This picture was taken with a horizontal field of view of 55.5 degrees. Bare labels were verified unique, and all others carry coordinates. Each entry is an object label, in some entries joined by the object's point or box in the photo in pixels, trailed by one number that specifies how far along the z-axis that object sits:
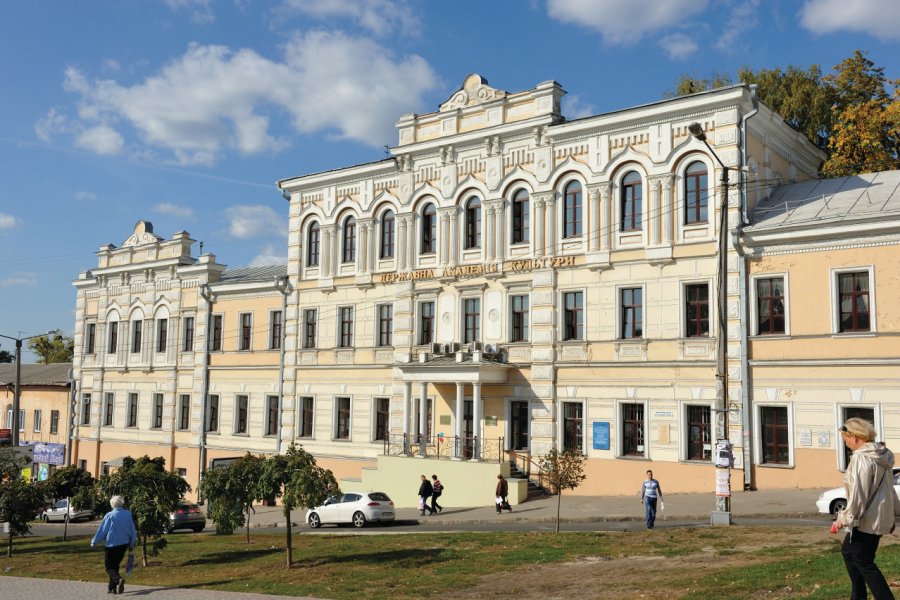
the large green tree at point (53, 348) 84.19
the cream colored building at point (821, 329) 25.17
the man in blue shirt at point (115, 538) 14.38
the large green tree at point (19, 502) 24.94
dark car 30.70
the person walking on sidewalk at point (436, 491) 29.66
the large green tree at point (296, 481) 18.86
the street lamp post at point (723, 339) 21.00
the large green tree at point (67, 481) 29.33
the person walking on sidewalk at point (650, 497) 22.08
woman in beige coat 7.70
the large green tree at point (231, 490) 21.55
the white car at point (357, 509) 27.72
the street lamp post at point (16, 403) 41.64
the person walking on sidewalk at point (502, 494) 28.22
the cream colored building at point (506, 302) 28.78
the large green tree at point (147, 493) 19.98
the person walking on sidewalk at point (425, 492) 29.30
